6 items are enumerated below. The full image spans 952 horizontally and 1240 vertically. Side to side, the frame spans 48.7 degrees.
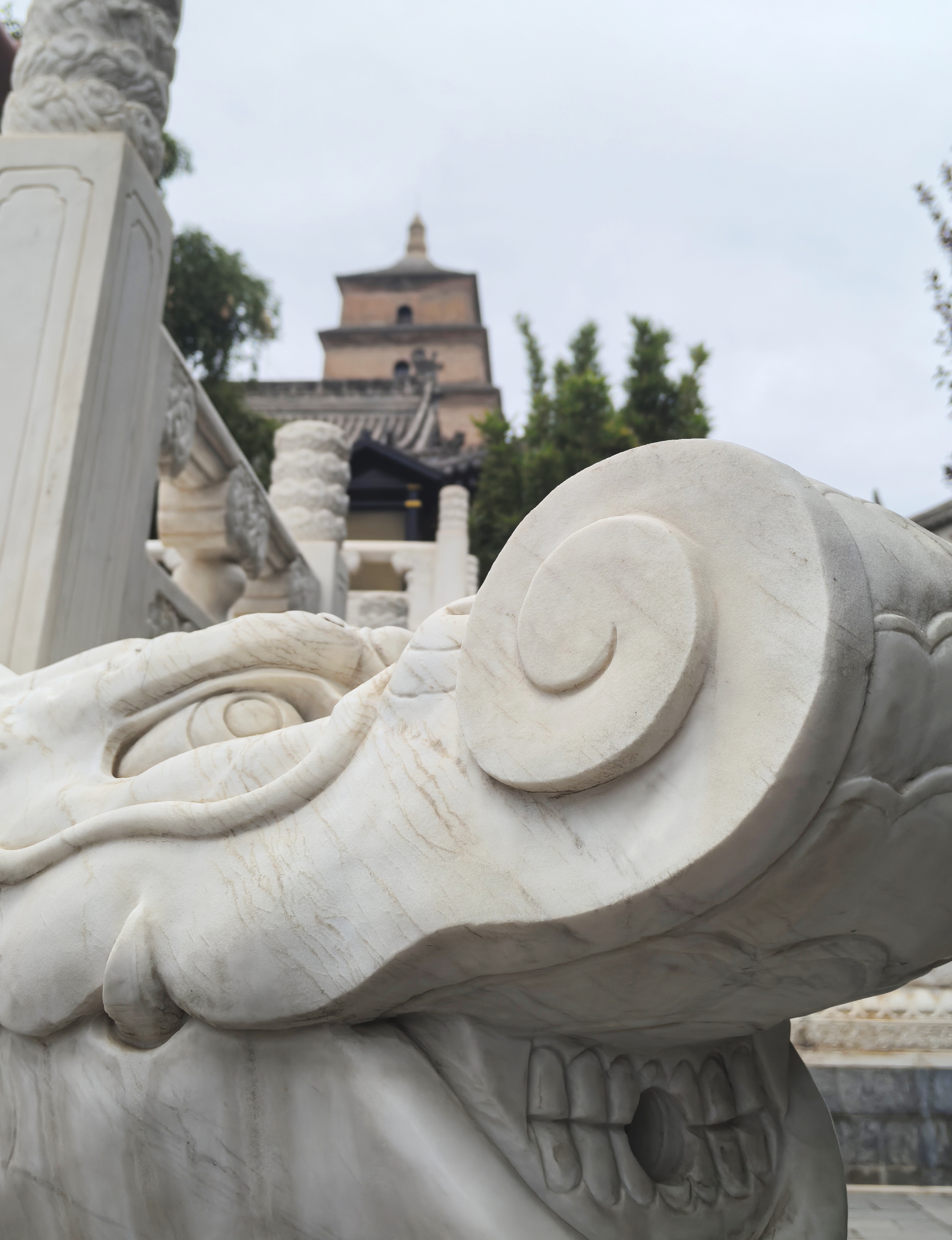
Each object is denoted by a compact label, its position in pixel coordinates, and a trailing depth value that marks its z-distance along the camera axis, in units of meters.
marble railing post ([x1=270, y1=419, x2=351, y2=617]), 7.56
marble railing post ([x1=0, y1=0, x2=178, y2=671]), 2.70
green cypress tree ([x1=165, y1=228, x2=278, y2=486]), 17.83
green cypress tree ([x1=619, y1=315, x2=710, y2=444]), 15.32
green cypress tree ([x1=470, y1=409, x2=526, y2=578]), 16.56
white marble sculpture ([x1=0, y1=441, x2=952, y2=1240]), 0.82
